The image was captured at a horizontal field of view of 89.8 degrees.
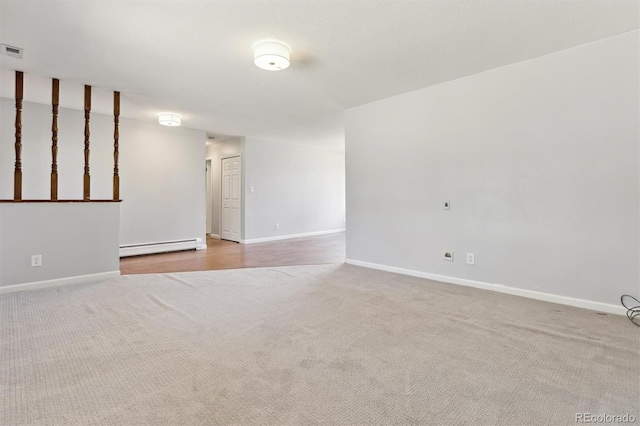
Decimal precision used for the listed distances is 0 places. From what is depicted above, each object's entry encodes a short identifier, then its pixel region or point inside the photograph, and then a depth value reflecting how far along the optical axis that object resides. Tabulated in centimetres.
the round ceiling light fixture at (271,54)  272
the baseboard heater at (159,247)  546
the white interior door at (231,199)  729
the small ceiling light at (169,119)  504
